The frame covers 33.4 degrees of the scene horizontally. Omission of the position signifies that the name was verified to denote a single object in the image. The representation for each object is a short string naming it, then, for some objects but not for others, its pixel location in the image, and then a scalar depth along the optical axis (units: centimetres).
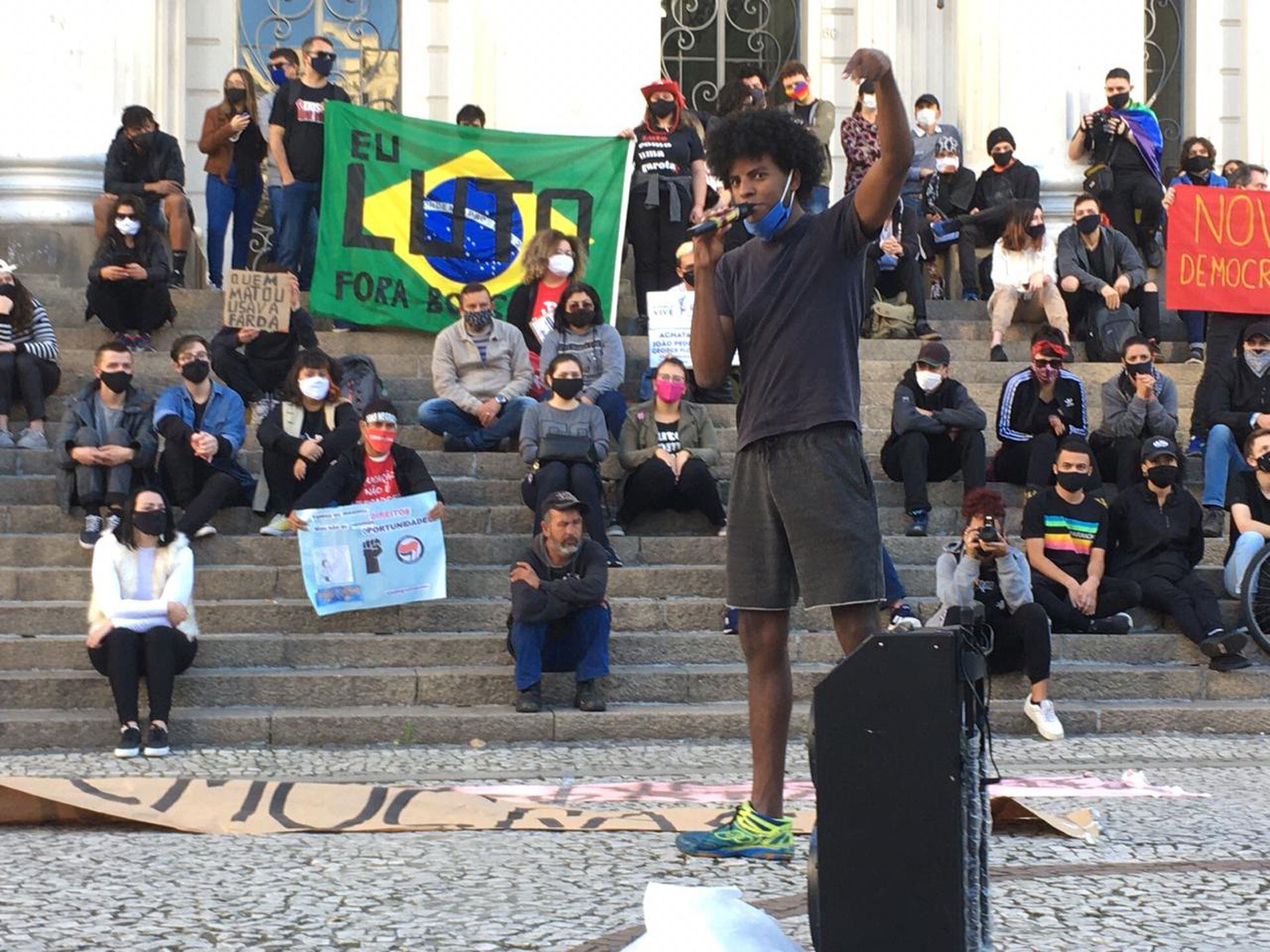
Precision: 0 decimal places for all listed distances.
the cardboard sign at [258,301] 1280
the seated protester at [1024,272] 1473
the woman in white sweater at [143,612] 928
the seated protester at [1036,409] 1249
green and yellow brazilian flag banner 1459
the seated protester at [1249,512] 1121
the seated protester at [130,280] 1342
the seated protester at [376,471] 1112
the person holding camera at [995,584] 1011
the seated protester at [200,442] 1132
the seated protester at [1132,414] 1242
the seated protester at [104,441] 1123
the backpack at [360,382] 1252
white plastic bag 430
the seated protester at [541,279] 1366
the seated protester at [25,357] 1242
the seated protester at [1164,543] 1096
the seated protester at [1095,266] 1467
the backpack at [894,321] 1486
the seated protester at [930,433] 1209
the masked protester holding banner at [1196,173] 1523
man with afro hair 580
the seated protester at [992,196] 1585
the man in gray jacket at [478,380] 1249
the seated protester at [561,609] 985
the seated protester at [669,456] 1186
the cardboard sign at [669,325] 1348
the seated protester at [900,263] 1459
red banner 1407
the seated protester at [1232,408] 1261
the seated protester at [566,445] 1119
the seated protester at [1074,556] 1101
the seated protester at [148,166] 1436
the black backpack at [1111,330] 1457
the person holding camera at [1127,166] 1595
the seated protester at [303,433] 1149
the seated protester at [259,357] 1285
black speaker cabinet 403
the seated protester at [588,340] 1262
